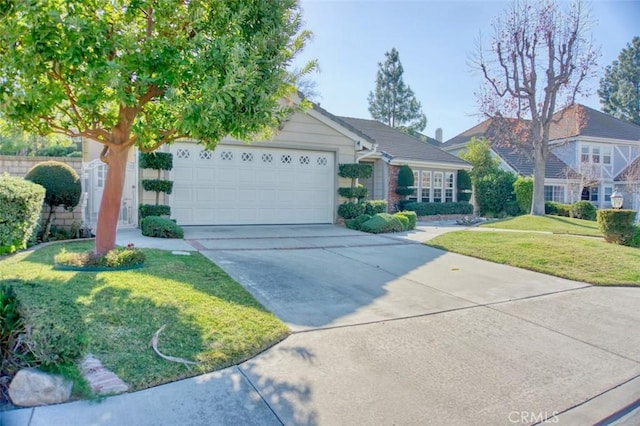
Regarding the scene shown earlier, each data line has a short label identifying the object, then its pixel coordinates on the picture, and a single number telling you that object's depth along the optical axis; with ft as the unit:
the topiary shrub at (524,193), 70.85
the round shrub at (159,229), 30.91
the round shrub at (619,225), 33.24
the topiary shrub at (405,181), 61.00
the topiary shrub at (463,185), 68.23
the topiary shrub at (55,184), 27.50
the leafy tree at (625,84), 146.00
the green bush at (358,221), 42.88
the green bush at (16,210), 21.71
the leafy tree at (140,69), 15.92
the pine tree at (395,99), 135.23
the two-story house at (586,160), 78.54
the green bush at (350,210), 45.37
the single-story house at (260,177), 37.65
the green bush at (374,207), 46.46
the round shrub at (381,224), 41.18
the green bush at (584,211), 61.16
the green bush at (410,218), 45.52
